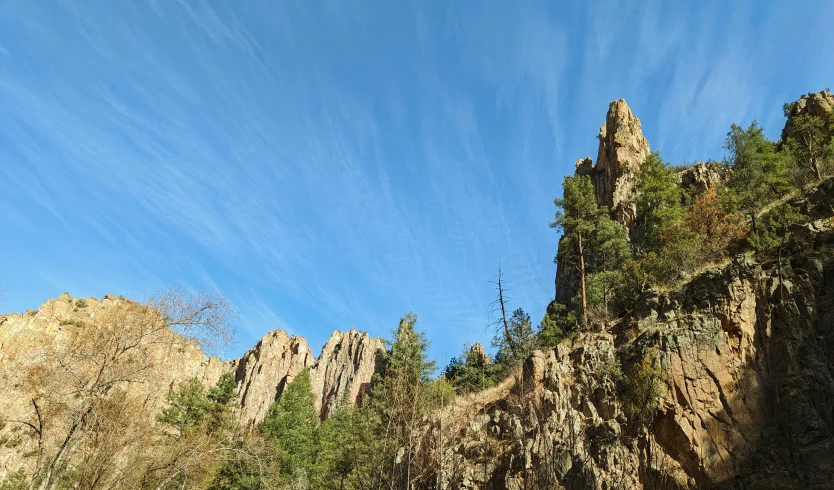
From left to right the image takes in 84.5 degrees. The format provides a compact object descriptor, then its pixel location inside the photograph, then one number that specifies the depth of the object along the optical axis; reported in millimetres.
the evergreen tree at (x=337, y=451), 27134
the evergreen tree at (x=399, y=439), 17672
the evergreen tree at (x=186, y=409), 31766
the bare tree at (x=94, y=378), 11469
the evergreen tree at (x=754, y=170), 27156
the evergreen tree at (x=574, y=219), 31969
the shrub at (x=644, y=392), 17156
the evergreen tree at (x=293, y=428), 29750
